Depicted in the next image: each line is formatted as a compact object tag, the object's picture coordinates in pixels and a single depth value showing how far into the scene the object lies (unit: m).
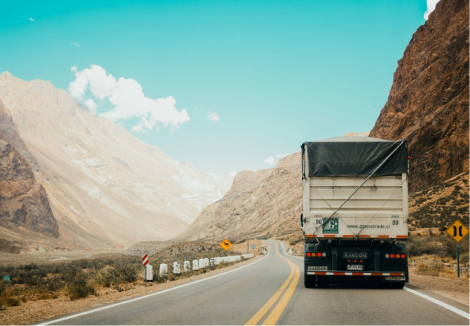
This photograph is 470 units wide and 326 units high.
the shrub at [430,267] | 21.17
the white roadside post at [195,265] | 25.06
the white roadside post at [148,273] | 19.09
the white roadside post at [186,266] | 23.94
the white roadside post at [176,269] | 21.66
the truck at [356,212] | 12.80
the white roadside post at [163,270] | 20.27
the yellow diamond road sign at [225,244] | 36.72
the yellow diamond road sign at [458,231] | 19.85
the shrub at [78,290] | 14.38
